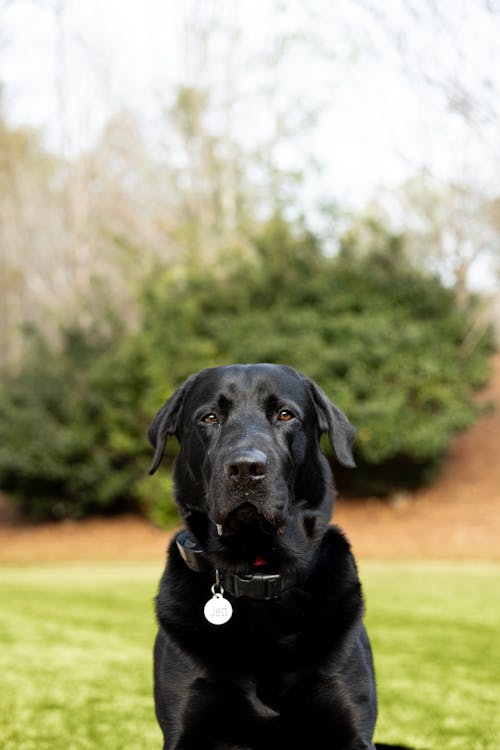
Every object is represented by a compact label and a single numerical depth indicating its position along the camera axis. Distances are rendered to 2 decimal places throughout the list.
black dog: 2.79
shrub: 14.30
